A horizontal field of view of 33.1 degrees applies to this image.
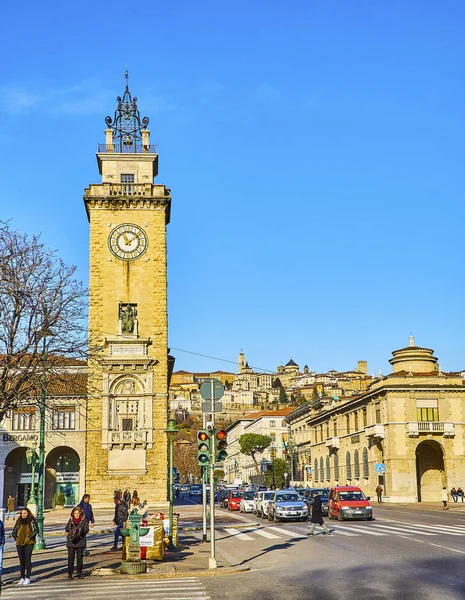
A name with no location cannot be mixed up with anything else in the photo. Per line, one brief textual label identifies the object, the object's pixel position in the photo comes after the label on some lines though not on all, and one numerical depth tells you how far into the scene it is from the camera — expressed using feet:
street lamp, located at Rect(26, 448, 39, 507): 130.72
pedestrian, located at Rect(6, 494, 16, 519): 167.71
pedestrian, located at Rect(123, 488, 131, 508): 143.72
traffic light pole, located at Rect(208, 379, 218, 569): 59.98
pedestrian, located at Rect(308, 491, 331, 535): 94.58
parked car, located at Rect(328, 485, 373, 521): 122.93
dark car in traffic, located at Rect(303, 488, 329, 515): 140.77
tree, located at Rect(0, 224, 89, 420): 77.00
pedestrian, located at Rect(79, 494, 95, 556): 69.10
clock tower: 166.30
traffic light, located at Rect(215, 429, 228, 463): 66.28
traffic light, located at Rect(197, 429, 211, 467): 66.54
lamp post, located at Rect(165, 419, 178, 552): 86.71
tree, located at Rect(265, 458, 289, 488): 372.99
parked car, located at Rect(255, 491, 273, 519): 138.21
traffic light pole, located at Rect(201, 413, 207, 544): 88.51
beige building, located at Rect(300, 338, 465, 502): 208.13
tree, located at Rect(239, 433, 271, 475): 446.60
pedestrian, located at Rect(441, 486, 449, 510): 165.37
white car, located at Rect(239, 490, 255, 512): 168.12
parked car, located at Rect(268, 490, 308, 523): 124.88
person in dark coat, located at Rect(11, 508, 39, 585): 56.85
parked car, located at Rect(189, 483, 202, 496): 321.97
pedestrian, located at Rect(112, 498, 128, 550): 85.51
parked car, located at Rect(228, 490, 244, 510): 186.13
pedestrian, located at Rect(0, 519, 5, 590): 51.84
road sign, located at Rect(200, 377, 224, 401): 68.49
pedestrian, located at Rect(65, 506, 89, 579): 58.85
